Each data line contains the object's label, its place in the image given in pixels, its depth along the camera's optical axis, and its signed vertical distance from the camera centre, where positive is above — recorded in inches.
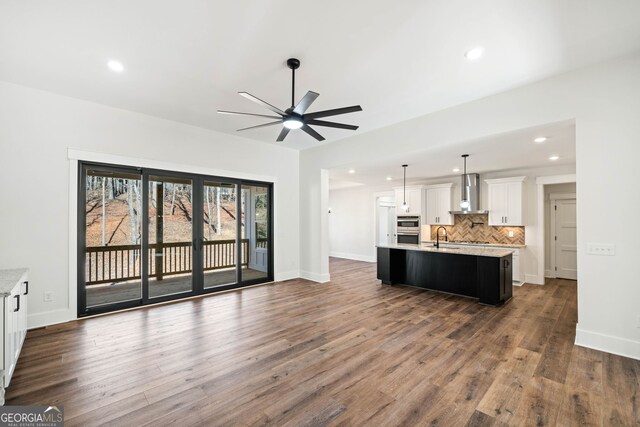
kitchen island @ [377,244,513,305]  183.3 -40.1
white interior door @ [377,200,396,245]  382.6 -10.7
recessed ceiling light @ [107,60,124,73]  119.5 +63.6
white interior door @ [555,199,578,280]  272.5 -23.6
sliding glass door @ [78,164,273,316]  170.2 -13.5
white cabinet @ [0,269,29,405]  87.0 -35.6
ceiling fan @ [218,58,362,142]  106.5 +41.2
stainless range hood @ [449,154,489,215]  284.8 +22.9
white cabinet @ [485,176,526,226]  262.2 +13.5
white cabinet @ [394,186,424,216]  328.2 +17.4
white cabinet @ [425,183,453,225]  310.2 +12.0
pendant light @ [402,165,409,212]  318.7 +19.0
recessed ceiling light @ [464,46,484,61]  108.5 +62.9
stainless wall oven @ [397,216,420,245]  333.1 -17.1
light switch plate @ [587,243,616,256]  116.7 -14.1
